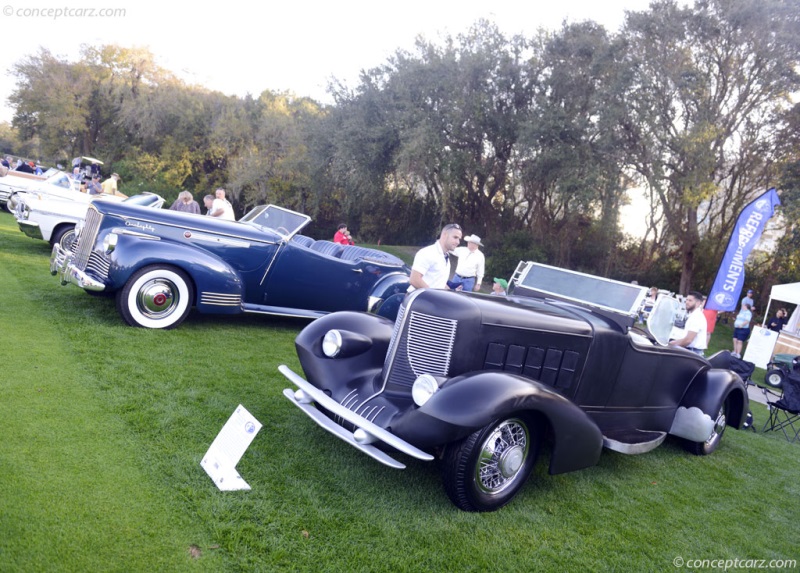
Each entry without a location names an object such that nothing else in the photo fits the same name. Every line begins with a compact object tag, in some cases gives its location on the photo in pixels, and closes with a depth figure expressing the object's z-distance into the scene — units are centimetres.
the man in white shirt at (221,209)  848
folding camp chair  630
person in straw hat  871
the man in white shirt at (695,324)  606
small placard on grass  304
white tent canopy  1434
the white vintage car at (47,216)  945
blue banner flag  1190
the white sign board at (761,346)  1341
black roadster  315
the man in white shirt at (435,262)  534
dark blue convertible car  582
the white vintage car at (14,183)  1556
